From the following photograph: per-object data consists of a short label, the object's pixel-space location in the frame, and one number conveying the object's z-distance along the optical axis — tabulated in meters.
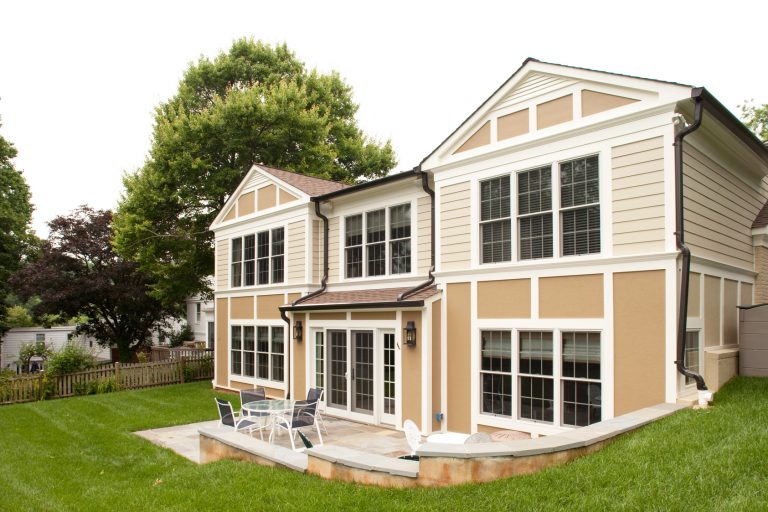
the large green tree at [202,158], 22.36
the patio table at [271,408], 10.72
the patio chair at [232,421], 10.91
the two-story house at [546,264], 8.66
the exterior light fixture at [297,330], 14.69
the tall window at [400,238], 13.14
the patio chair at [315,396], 11.49
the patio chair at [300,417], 10.80
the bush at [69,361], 19.30
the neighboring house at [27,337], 39.12
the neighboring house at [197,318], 40.38
